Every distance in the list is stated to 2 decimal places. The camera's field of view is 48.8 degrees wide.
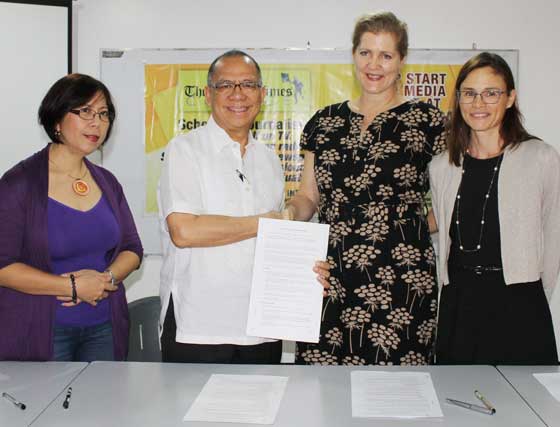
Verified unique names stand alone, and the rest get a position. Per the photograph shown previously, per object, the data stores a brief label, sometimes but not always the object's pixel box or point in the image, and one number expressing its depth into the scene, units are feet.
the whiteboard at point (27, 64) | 13.19
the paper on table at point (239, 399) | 5.56
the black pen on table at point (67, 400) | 5.75
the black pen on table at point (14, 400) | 5.75
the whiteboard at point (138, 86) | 13.71
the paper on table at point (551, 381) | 6.12
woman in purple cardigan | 7.75
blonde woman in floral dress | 7.72
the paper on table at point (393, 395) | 5.65
